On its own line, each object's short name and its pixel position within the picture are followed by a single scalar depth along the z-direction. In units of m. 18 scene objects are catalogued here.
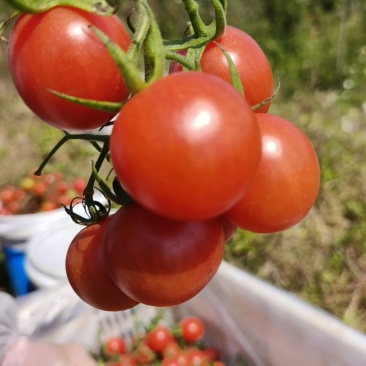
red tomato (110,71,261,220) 0.08
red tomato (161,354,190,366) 0.38
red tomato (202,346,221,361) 0.40
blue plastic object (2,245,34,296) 0.49
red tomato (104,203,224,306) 0.09
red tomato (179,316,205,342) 0.41
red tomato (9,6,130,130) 0.09
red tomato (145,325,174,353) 0.40
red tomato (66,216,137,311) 0.11
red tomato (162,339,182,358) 0.40
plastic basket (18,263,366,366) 0.32
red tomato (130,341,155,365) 0.41
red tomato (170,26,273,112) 0.10
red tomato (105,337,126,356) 0.40
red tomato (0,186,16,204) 0.52
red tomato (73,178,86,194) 0.53
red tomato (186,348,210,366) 0.39
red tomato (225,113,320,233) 0.09
